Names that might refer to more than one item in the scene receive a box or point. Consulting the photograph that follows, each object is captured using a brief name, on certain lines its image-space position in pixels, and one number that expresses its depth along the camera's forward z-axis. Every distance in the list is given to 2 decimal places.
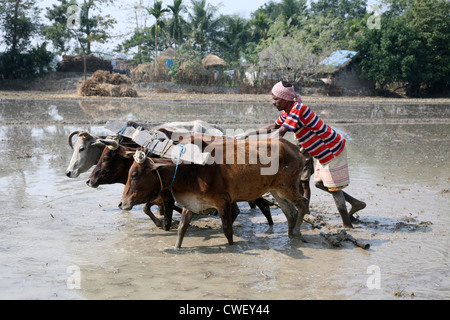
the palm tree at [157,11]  40.50
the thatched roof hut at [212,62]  43.59
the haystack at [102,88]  31.48
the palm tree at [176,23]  42.81
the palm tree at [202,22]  49.72
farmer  6.58
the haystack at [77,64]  41.56
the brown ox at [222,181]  5.94
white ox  7.34
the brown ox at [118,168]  6.78
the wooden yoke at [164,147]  5.98
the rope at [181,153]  5.96
